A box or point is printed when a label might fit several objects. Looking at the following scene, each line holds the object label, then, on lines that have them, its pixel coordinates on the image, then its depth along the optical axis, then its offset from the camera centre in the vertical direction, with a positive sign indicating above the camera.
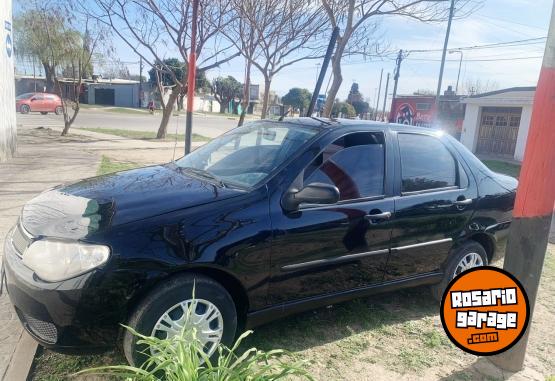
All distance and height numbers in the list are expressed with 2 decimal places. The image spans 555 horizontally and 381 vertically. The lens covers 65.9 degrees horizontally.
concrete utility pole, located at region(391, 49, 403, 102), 30.15 +3.10
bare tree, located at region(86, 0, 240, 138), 12.98 +2.34
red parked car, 29.89 -1.05
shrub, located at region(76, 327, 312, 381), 1.74 -1.09
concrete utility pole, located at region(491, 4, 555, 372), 2.77 -0.48
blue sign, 9.15 +0.86
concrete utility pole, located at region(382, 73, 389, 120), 47.34 +2.46
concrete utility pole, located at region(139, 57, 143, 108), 54.22 +0.43
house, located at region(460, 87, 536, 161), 21.48 +0.19
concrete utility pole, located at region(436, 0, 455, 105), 21.14 +2.98
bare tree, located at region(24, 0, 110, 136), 15.71 +1.72
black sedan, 2.40 -0.83
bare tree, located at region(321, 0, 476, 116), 12.46 +2.85
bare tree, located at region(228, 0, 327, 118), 13.26 +2.60
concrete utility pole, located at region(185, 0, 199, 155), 7.05 +0.29
